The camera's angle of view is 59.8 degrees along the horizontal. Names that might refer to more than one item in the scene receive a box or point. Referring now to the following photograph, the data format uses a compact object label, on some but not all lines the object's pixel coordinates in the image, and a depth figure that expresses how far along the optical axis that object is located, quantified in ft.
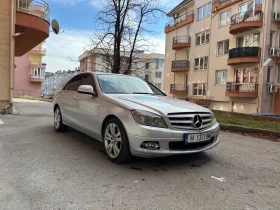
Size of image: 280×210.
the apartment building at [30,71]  127.75
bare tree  63.93
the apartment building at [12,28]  32.45
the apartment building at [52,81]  295.48
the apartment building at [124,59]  69.72
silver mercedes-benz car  12.09
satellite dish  42.35
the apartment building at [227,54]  66.39
